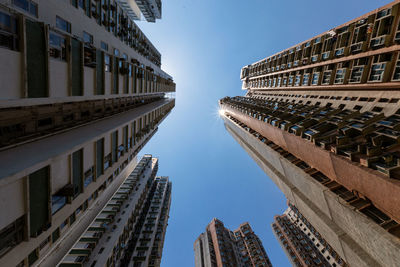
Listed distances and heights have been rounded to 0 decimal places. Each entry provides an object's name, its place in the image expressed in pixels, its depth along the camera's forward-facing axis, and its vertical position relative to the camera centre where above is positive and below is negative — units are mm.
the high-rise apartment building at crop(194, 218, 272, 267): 59281 -56058
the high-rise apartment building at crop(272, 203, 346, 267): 52531 -46769
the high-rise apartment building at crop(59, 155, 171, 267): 28141 -26780
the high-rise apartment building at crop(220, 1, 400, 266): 13023 -2195
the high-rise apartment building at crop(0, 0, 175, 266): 8023 -2119
